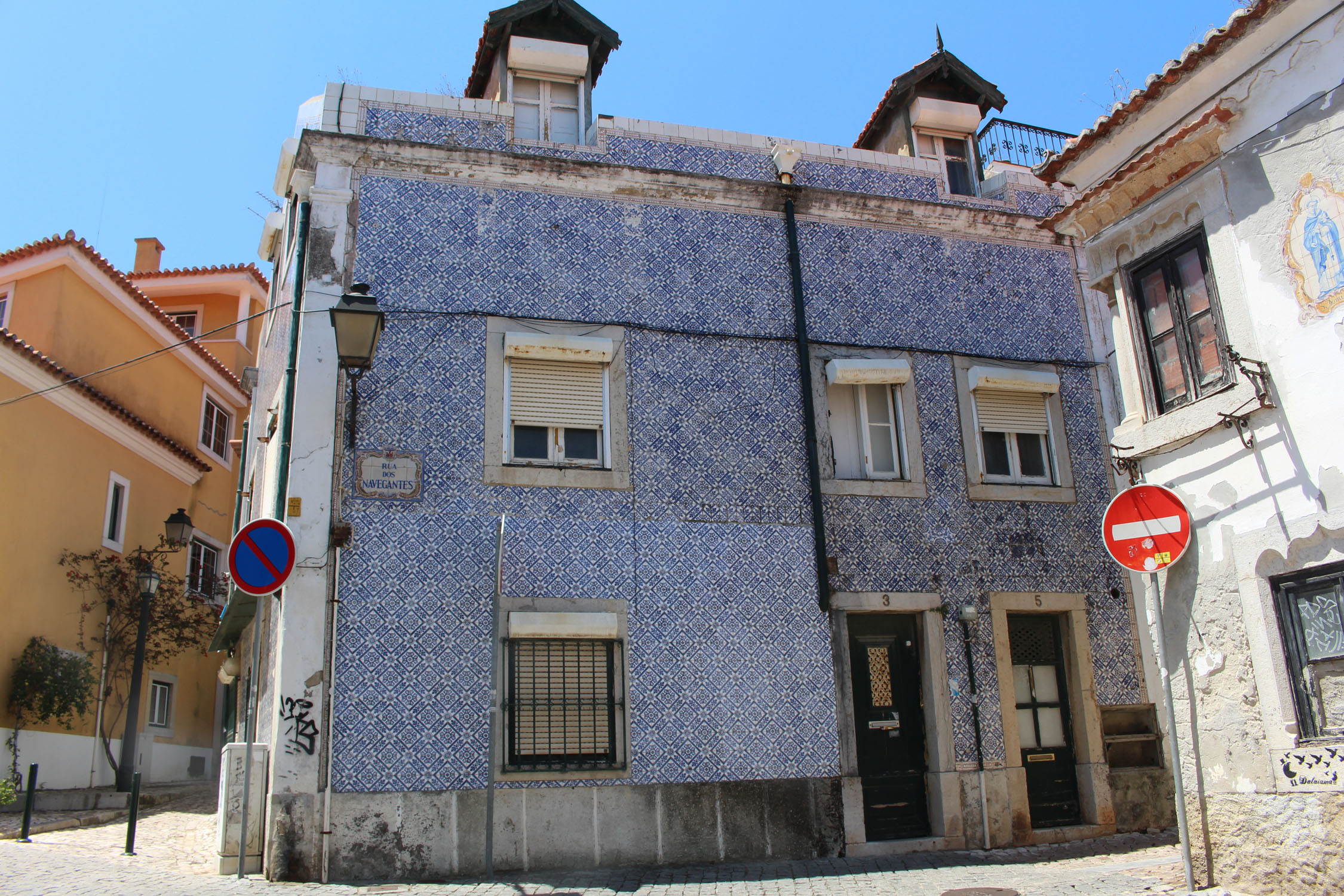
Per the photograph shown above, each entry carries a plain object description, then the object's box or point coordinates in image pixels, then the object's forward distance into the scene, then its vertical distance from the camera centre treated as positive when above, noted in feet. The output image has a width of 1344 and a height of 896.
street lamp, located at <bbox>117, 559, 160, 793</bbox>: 43.09 +3.43
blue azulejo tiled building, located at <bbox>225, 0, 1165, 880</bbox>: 27.32 +6.71
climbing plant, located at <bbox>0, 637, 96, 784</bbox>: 43.45 +3.04
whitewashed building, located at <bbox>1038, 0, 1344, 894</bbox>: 19.83 +6.21
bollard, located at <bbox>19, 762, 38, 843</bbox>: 31.83 -1.33
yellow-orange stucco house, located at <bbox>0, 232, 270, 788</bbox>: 45.47 +14.72
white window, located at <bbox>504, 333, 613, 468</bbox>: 30.42 +9.75
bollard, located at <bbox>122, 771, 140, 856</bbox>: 28.94 -1.67
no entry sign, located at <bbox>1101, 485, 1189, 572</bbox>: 22.88 +4.10
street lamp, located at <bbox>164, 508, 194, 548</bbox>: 45.96 +9.84
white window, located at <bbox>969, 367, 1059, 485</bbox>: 34.76 +9.76
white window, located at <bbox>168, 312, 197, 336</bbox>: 76.84 +31.43
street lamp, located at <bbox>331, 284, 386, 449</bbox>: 26.55 +10.59
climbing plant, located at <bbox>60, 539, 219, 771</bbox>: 49.26 +6.91
